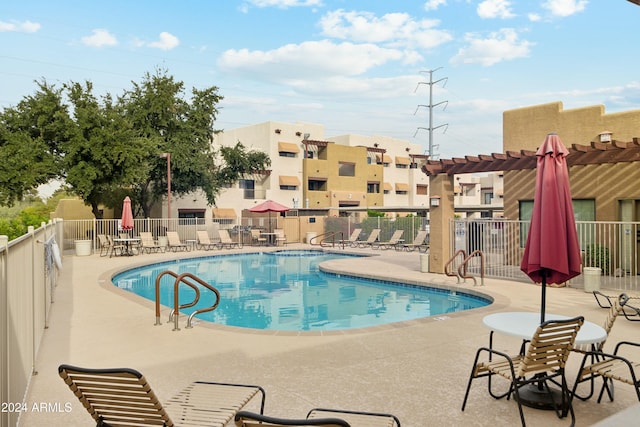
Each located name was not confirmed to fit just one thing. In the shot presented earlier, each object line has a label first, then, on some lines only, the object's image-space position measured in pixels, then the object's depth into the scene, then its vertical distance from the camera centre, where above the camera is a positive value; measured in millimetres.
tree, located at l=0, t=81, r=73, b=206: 23047 +3628
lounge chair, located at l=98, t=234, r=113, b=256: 21297 -1271
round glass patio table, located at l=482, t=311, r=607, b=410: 4426 -1131
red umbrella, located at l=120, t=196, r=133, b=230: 21172 -230
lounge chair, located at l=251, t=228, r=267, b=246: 26391 -1366
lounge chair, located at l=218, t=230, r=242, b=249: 24844 -1414
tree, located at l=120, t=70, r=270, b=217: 28000 +4850
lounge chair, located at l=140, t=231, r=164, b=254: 21938 -1312
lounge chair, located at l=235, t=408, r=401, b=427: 2307 -996
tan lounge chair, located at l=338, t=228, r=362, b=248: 25120 -1371
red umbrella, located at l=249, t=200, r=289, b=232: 24953 +223
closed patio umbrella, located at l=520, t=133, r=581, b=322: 4953 -187
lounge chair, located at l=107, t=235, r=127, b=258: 20453 -1392
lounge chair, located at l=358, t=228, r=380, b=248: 24406 -1315
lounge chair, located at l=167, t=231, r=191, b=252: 23469 -1369
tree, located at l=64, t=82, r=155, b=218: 23484 +3043
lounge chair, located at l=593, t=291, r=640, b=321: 8016 -1776
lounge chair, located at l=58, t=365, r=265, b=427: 2953 -1154
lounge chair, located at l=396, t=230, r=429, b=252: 21844 -1516
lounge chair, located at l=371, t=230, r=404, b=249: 23234 -1498
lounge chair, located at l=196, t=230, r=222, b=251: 24431 -1432
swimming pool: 10391 -2187
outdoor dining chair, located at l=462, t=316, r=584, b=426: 4023 -1256
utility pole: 66369 +14673
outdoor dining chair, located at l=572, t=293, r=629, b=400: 4562 -1203
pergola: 10781 +1118
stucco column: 13836 -181
